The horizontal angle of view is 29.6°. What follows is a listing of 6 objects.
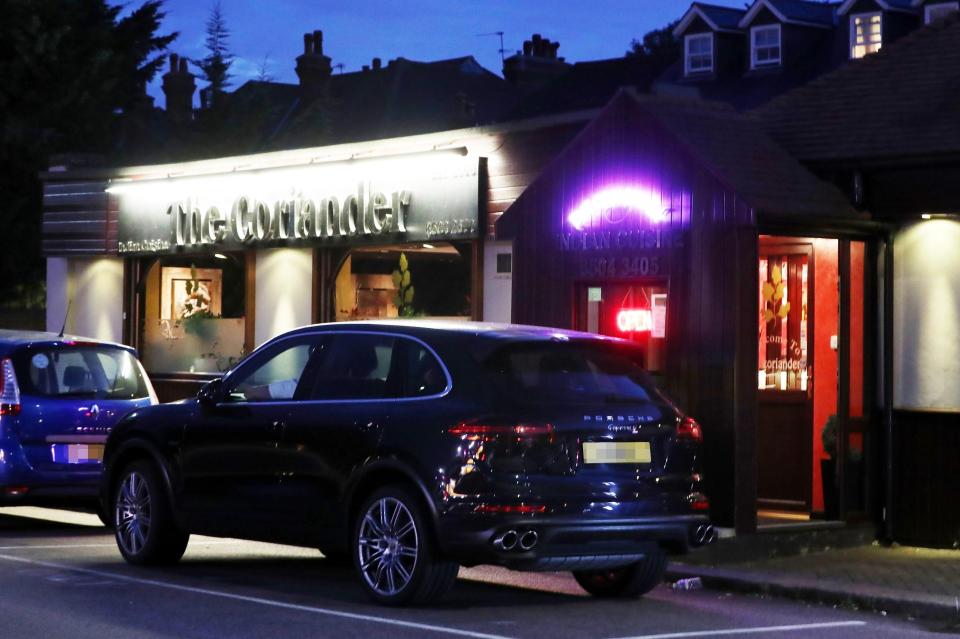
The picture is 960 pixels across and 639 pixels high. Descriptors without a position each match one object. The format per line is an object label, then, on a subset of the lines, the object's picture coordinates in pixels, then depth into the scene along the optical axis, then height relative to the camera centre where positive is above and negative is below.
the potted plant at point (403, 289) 19.78 +1.02
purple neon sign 13.94 +1.41
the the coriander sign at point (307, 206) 18.42 +1.98
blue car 14.59 -0.27
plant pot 14.34 -0.81
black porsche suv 10.10 -0.44
